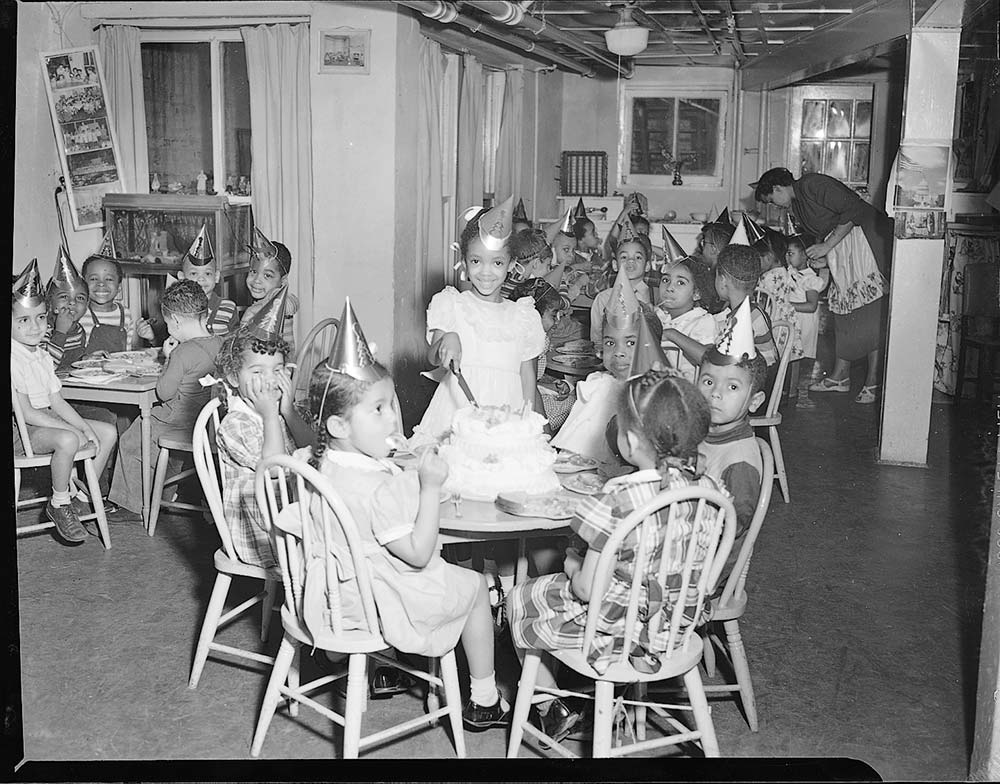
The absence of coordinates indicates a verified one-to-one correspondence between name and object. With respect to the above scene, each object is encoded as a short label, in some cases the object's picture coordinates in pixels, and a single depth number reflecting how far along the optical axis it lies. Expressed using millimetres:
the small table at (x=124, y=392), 4242
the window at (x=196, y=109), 6348
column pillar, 5039
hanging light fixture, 6250
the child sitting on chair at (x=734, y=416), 2854
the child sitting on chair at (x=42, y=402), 4094
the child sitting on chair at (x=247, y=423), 3006
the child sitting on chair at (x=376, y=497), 2504
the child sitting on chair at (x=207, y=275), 5047
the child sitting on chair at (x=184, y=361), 4219
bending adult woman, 7074
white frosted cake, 2766
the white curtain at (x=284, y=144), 6047
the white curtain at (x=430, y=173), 6488
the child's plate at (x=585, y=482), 2791
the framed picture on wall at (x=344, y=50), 5762
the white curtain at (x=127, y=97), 6238
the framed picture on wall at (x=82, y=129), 5836
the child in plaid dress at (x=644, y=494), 2428
